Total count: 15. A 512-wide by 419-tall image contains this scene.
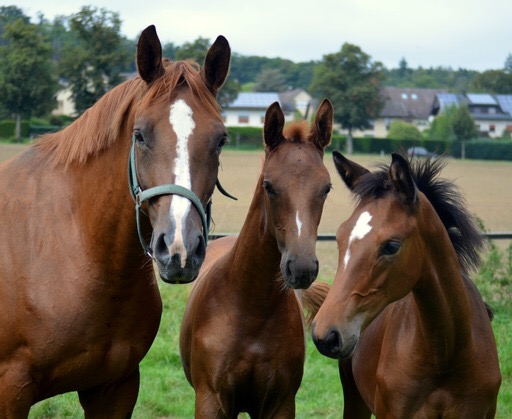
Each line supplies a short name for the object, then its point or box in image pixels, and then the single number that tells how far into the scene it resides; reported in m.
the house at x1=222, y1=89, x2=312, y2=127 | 78.12
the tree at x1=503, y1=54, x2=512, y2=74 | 103.94
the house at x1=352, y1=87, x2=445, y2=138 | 83.81
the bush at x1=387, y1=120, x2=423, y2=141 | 57.22
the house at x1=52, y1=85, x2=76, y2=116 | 54.43
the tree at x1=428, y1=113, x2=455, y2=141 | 57.91
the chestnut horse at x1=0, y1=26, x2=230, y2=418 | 3.09
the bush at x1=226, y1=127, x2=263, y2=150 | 47.97
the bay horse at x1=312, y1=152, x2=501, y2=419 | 3.33
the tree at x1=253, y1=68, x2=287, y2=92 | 100.12
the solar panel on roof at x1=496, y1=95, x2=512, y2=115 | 83.50
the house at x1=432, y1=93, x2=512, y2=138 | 82.69
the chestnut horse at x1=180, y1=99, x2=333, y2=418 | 4.09
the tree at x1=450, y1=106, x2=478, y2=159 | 57.06
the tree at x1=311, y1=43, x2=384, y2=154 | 64.50
